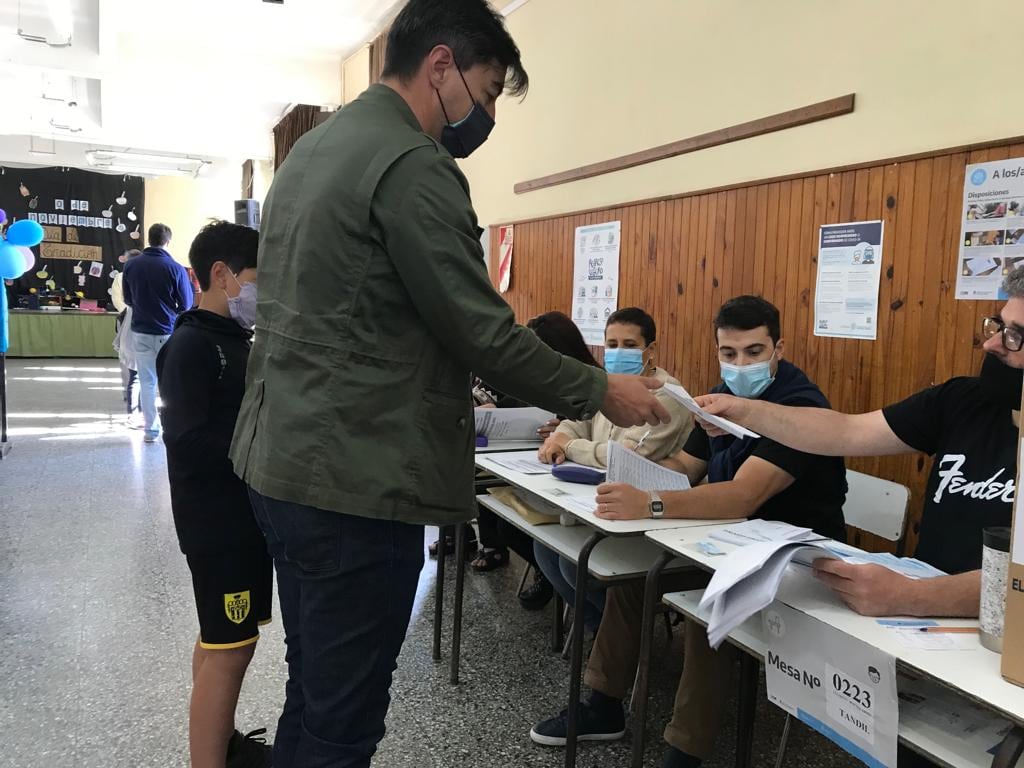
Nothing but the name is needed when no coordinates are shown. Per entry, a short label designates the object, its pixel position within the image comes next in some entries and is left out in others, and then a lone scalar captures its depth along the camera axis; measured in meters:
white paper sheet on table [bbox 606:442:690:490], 1.87
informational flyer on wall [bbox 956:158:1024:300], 2.04
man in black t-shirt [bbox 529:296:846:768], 1.72
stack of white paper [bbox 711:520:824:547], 1.57
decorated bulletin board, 12.83
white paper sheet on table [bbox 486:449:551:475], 2.30
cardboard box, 0.89
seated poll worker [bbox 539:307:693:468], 2.49
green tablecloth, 11.72
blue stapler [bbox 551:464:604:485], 2.13
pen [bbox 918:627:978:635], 1.11
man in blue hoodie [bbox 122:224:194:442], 5.73
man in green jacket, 1.07
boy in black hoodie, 1.58
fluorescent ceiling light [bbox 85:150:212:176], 10.53
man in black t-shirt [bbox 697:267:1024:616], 1.17
